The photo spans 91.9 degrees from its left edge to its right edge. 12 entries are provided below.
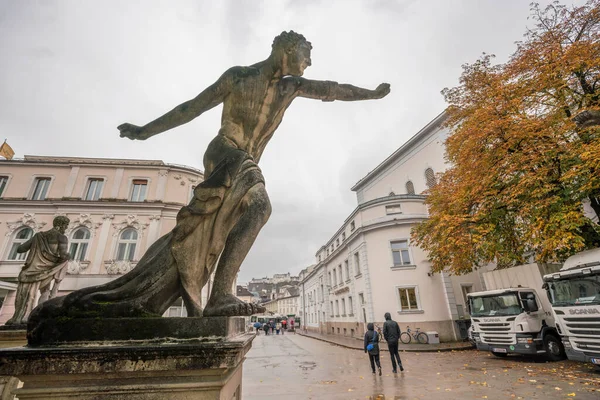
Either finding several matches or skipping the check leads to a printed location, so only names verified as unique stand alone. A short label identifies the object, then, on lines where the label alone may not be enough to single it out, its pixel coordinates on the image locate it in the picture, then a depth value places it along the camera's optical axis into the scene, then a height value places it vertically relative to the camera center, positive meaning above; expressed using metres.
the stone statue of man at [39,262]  4.04 +0.85
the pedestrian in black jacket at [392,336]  9.51 -0.58
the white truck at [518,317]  10.33 -0.13
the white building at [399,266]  17.75 +3.37
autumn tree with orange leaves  9.24 +5.24
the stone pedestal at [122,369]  1.13 -0.17
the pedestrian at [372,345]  9.25 -0.82
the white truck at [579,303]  7.47 +0.22
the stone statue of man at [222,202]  1.50 +0.67
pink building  17.73 +7.23
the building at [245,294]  85.94 +7.44
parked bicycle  16.75 -1.09
